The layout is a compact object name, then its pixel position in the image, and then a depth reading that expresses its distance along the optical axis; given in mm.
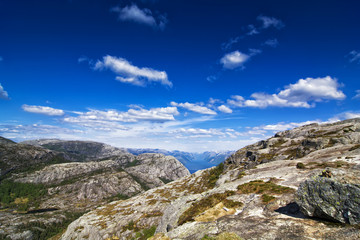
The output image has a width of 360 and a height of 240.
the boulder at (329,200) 11766
